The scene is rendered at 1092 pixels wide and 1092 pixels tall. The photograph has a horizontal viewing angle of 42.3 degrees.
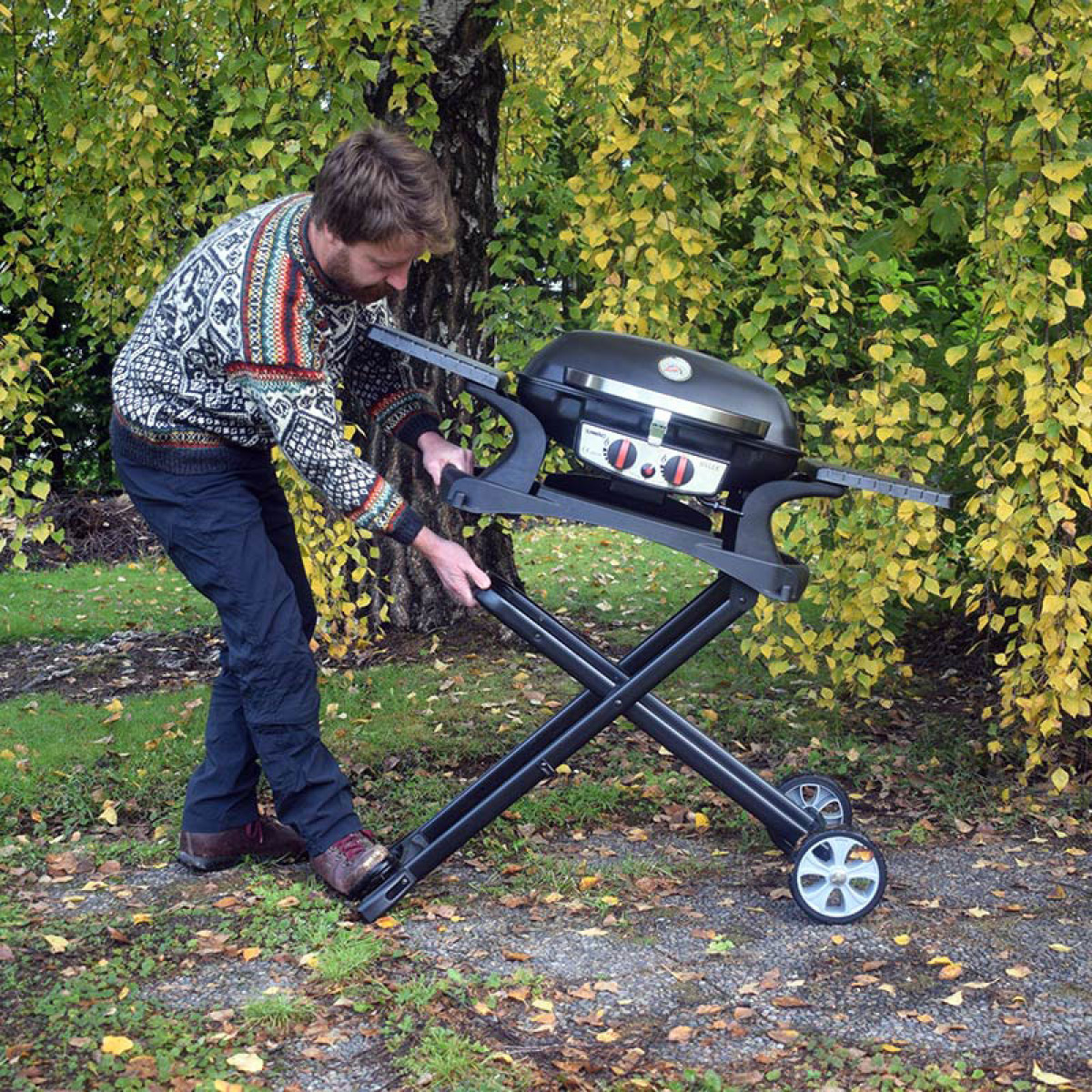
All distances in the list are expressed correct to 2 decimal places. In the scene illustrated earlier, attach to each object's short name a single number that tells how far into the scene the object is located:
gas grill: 3.16
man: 3.21
